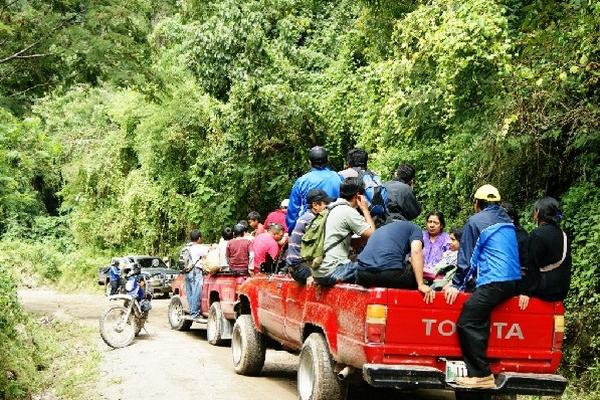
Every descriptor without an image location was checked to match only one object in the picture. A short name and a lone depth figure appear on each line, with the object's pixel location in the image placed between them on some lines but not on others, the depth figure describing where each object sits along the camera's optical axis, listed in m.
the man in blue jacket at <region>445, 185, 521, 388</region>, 6.58
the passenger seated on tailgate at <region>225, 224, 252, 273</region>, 13.35
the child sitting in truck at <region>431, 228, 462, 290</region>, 7.29
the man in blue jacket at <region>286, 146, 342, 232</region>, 9.35
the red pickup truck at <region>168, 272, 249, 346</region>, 12.88
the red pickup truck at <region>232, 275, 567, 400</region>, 6.43
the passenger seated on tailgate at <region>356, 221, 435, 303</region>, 6.95
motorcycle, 13.45
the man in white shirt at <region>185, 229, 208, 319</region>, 14.89
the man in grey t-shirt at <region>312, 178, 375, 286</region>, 7.61
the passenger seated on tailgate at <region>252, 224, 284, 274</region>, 11.94
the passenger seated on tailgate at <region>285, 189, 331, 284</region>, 8.20
